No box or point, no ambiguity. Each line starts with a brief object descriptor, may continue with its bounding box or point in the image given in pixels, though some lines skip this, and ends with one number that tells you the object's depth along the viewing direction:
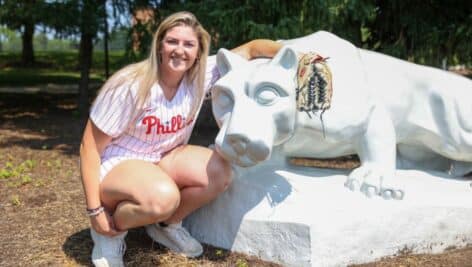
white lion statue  2.81
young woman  2.90
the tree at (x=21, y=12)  8.13
